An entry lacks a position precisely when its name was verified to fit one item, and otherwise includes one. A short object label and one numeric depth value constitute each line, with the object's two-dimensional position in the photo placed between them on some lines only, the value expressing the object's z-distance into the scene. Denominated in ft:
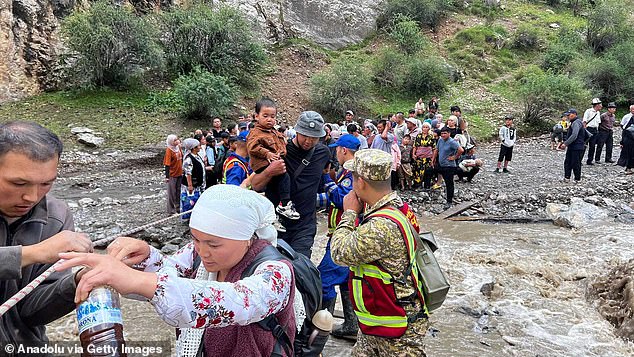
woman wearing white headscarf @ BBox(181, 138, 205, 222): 25.61
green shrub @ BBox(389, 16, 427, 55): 82.38
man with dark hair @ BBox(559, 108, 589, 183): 35.09
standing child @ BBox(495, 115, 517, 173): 39.73
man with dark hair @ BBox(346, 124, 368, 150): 32.01
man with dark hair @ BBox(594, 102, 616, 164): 42.83
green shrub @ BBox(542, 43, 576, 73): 80.67
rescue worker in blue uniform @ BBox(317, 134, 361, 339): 12.62
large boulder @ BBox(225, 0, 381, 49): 78.59
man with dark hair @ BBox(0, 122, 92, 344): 5.13
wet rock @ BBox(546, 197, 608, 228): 27.94
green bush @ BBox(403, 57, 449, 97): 71.72
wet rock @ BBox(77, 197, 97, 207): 31.14
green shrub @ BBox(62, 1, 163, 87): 51.52
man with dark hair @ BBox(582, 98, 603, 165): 42.55
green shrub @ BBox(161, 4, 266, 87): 61.31
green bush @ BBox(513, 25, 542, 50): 89.64
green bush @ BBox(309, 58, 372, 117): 63.41
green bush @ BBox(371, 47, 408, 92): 74.02
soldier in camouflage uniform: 7.95
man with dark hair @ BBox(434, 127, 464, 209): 31.33
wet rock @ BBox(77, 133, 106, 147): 45.09
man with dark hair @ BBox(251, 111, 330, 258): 13.09
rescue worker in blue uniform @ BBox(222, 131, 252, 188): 13.91
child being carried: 13.30
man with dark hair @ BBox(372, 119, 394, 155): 33.06
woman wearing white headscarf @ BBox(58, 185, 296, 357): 4.40
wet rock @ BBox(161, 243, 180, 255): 22.54
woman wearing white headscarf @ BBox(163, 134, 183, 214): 26.76
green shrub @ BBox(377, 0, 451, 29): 92.12
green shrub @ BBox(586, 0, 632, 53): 88.58
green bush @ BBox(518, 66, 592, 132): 62.34
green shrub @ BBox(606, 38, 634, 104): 71.73
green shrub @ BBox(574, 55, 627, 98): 72.43
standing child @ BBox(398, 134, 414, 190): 35.45
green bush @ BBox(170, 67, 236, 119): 51.78
